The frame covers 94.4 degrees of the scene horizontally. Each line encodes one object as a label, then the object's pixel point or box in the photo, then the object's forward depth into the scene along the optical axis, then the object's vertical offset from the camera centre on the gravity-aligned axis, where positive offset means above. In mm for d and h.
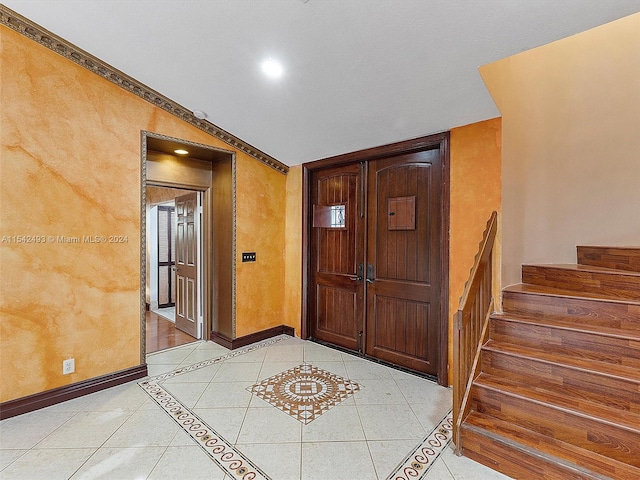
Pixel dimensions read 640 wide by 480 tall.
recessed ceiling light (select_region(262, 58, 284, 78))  2345 +1371
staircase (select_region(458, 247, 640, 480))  1603 -921
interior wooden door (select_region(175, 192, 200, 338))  4191 -400
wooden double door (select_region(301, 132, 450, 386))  2791 +659
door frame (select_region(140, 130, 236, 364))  3617 +204
